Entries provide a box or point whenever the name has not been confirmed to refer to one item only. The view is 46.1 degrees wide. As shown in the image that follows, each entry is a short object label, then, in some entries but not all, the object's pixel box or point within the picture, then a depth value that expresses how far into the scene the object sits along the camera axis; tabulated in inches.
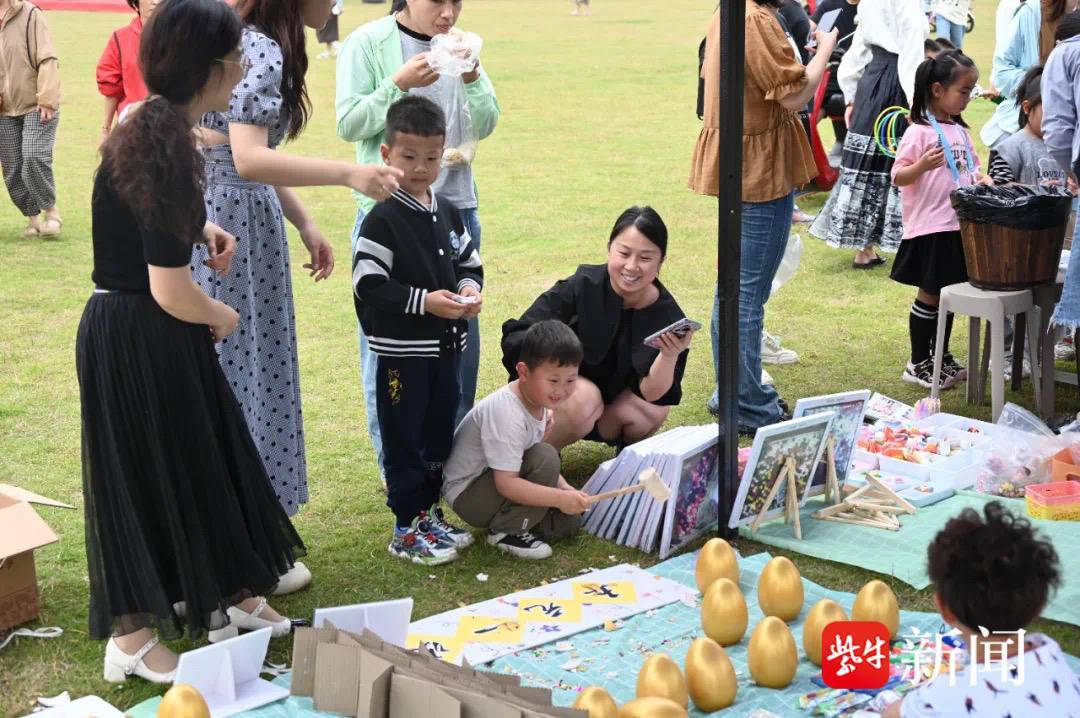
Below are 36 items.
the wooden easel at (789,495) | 157.6
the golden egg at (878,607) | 126.4
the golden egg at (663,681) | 113.0
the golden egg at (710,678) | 116.2
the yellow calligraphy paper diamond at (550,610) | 136.9
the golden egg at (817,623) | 123.6
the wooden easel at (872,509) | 161.3
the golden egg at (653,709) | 105.0
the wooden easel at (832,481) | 164.4
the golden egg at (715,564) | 140.3
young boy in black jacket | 146.1
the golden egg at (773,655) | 119.7
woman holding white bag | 156.3
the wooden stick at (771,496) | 157.6
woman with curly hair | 114.9
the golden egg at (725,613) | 129.3
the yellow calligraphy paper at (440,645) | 128.6
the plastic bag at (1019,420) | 188.2
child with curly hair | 87.2
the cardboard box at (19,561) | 133.3
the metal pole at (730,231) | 140.4
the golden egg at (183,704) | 105.3
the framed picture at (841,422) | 164.1
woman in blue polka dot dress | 128.8
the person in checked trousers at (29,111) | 317.4
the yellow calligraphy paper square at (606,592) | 141.4
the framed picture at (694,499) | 154.5
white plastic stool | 194.4
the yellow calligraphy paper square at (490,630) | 132.4
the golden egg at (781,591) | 133.0
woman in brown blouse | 179.3
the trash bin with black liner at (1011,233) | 191.0
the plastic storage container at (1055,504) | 160.7
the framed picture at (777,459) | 155.1
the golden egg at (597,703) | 106.3
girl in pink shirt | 212.2
